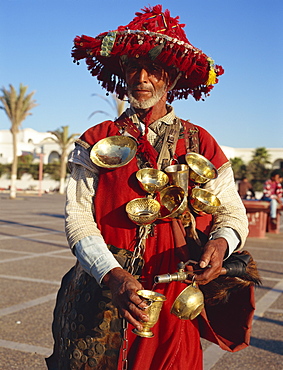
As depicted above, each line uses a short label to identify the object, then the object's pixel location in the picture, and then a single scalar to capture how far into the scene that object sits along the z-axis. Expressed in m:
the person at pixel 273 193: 13.47
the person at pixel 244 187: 15.40
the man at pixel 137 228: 1.96
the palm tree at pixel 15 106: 29.30
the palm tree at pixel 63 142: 40.84
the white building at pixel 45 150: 56.78
